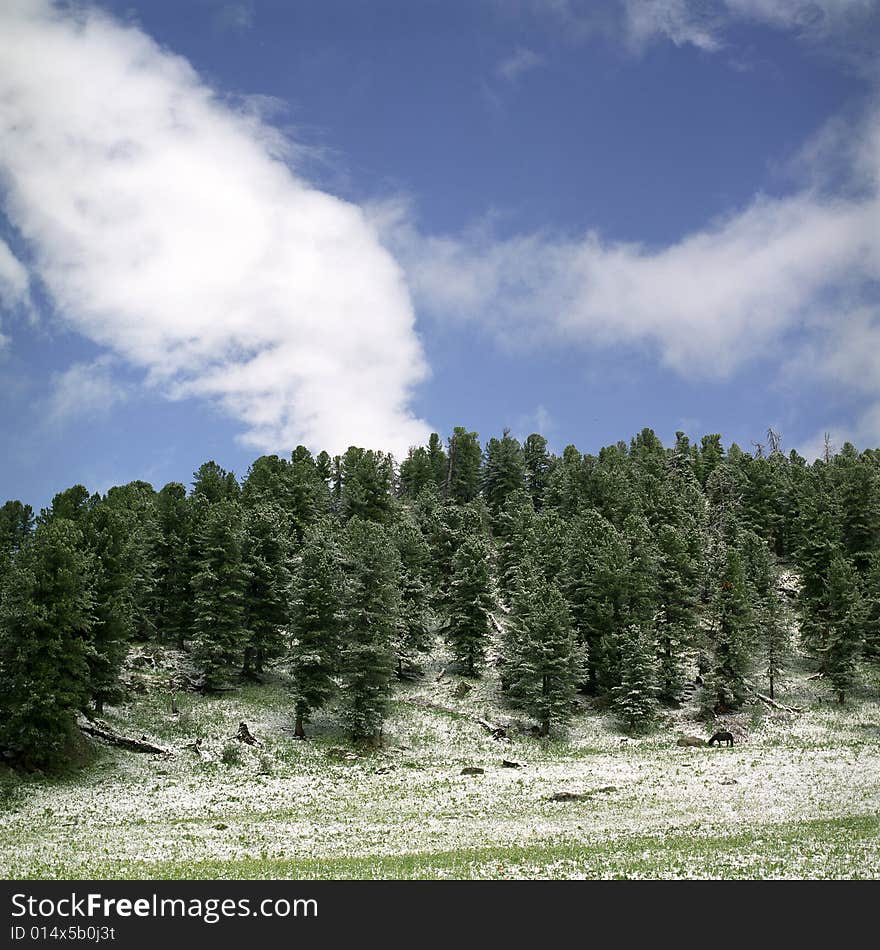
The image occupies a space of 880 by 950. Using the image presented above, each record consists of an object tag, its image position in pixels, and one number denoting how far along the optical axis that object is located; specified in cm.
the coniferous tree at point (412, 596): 6762
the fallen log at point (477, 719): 5541
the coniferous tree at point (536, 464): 13334
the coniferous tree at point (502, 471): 11864
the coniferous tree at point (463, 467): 13000
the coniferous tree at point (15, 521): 8694
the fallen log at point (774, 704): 5954
